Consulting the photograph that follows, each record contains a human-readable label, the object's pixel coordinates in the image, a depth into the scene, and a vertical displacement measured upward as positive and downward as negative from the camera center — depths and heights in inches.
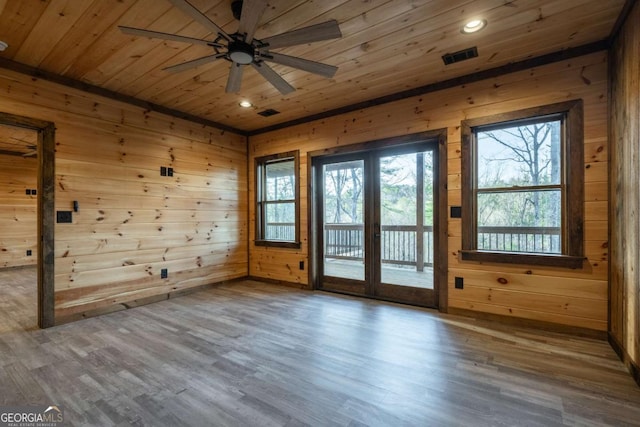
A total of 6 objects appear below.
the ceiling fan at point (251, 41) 70.4 +47.5
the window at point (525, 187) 111.0 +9.9
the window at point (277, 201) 192.9 +8.0
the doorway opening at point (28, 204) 123.3 +6.2
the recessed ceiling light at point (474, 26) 94.4 +61.8
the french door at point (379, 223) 148.4 -6.5
